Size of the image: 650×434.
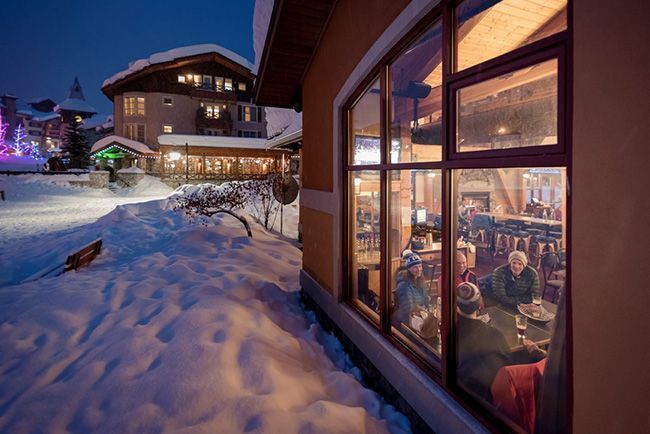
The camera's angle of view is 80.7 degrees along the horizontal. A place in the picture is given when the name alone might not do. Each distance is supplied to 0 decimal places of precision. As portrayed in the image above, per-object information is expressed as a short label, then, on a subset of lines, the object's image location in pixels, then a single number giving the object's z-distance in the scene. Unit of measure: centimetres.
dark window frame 191
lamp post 3198
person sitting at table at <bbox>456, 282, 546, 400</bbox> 286
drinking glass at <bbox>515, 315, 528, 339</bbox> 390
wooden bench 761
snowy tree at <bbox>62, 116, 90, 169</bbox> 4022
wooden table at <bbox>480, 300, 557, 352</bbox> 375
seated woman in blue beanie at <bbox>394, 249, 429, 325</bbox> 400
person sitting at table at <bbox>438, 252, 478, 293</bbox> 297
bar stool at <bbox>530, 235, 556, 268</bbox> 556
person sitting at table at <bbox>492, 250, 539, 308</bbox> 444
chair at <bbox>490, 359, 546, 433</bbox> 245
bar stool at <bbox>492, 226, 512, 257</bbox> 709
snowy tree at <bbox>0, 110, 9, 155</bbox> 4584
